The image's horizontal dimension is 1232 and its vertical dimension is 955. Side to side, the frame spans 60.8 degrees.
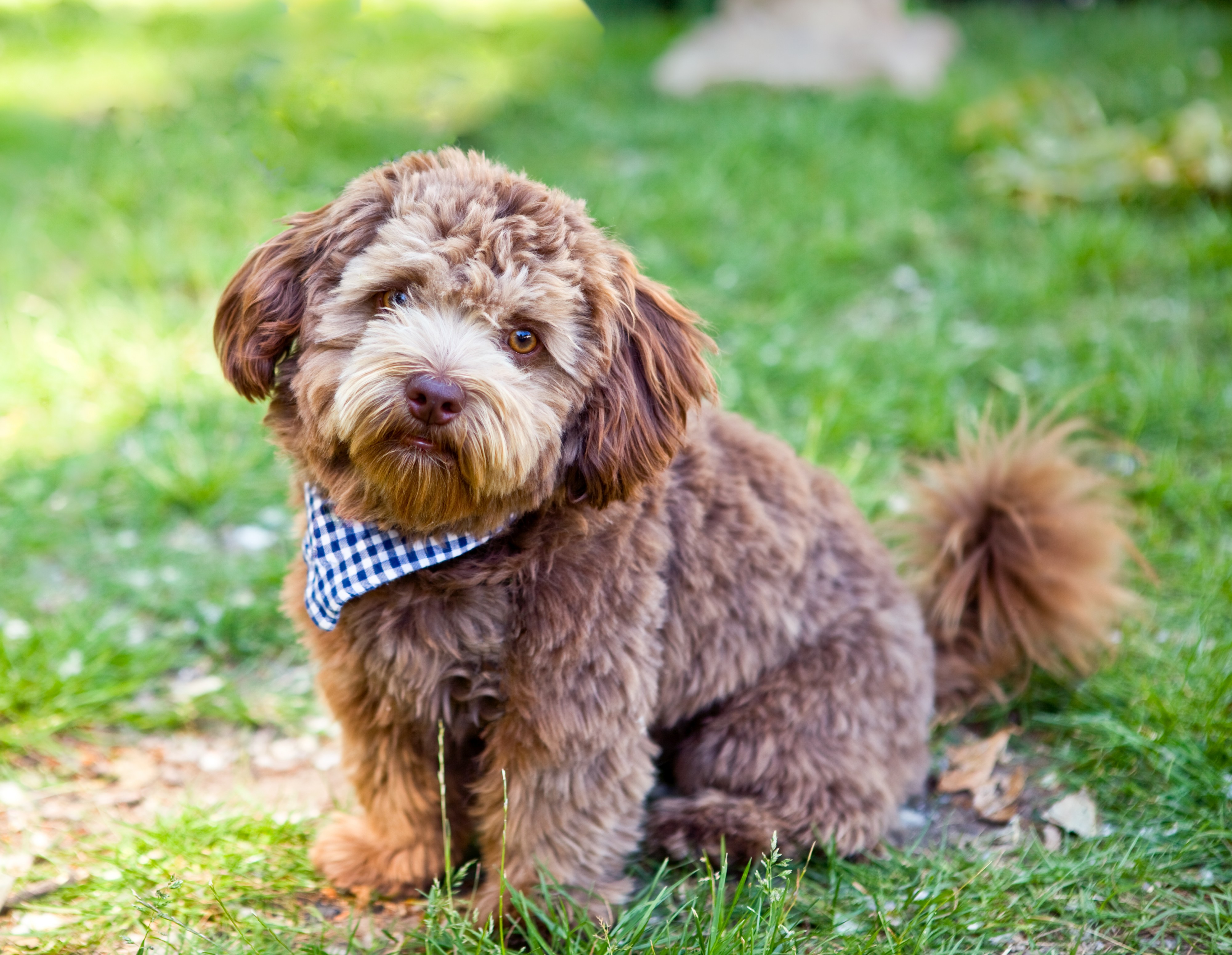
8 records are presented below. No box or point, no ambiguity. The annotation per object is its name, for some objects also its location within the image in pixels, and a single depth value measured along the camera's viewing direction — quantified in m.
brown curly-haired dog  1.99
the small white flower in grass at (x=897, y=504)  3.76
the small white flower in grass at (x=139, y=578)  3.40
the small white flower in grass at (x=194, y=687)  3.06
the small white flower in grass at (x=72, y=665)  2.97
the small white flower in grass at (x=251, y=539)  3.65
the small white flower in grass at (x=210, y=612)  3.29
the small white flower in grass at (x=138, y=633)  3.20
